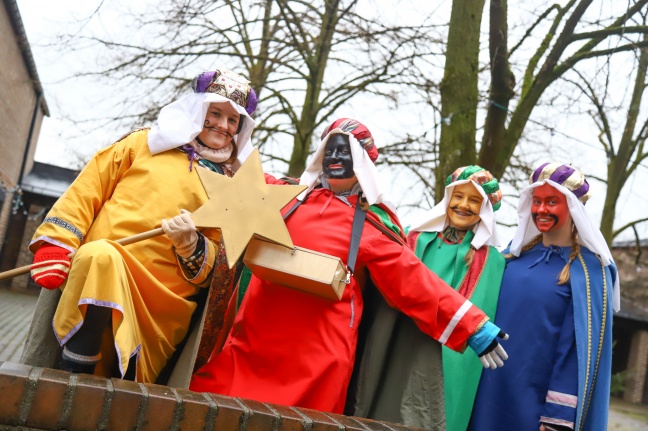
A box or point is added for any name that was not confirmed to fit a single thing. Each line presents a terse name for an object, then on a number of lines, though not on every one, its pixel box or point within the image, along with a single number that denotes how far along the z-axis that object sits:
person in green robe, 3.80
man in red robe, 3.02
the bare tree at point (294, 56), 10.24
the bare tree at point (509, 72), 6.79
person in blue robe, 3.63
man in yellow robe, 2.59
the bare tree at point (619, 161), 13.09
